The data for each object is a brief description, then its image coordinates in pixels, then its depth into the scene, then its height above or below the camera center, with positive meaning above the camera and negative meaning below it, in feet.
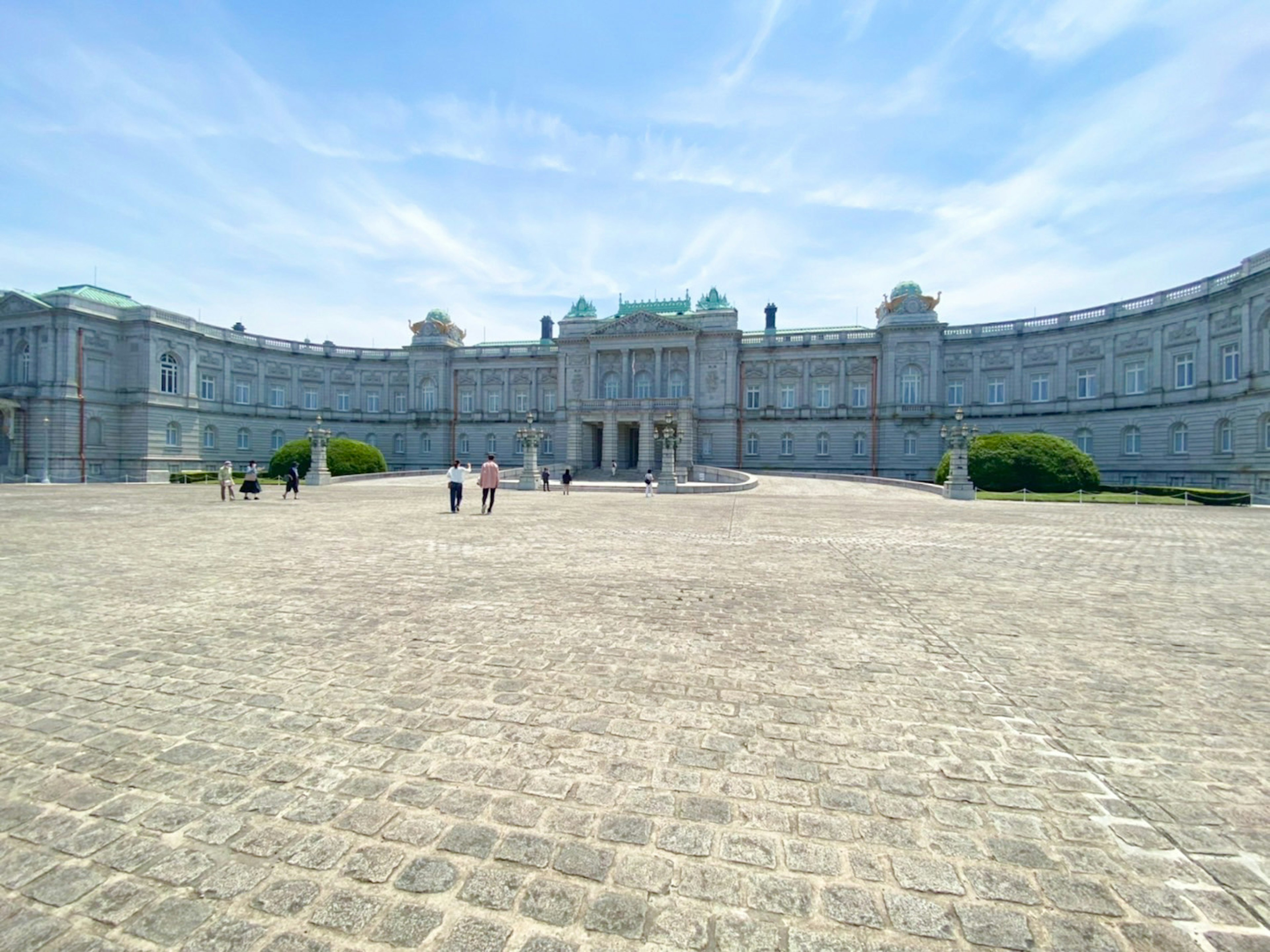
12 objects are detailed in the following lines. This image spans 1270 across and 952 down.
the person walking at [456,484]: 63.31 -1.56
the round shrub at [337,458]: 142.72 +2.38
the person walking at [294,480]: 86.89 -1.84
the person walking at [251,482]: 80.89 -2.06
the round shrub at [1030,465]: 112.37 +1.87
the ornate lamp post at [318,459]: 132.67 +1.91
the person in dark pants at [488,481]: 64.95 -1.22
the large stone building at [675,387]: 140.67 +25.58
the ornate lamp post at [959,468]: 103.50 +1.19
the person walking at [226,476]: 79.51 -1.30
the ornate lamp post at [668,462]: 121.90 +1.95
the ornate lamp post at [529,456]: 123.03 +2.91
